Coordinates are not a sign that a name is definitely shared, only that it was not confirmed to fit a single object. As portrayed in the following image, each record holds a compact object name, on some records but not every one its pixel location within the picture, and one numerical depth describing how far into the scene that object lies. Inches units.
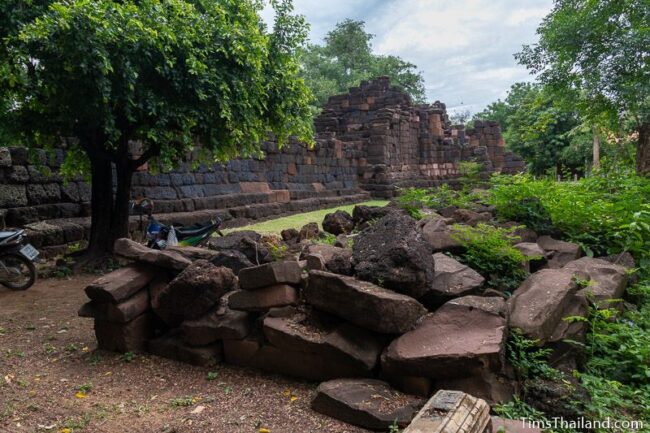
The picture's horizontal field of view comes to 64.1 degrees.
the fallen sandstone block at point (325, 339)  137.9
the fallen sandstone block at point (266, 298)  156.8
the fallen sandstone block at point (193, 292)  165.0
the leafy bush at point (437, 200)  329.4
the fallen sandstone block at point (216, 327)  161.0
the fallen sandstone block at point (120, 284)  166.9
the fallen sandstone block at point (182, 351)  162.7
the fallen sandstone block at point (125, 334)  171.5
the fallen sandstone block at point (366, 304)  136.2
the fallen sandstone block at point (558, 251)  217.0
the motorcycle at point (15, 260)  260.7
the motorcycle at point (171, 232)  310.3
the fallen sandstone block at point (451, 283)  156.7
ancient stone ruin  339.0
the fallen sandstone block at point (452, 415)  95.2
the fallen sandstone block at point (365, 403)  119.6
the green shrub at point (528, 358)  133.7
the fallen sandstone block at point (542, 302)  143.5
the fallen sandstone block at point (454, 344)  125.3
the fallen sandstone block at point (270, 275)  154.9
